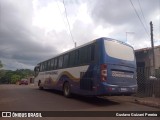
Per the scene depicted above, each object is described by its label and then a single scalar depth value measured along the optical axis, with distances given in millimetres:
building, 11742
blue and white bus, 5428
